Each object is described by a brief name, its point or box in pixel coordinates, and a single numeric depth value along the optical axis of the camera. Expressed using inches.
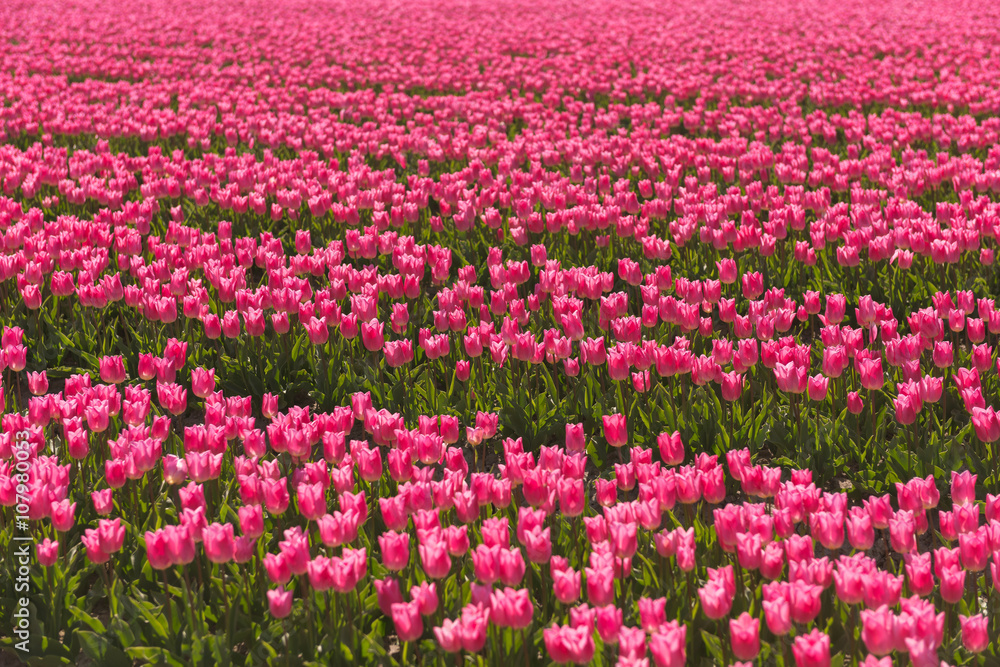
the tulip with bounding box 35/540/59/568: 110.9
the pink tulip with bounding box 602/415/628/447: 127.8
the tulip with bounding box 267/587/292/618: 97.0
